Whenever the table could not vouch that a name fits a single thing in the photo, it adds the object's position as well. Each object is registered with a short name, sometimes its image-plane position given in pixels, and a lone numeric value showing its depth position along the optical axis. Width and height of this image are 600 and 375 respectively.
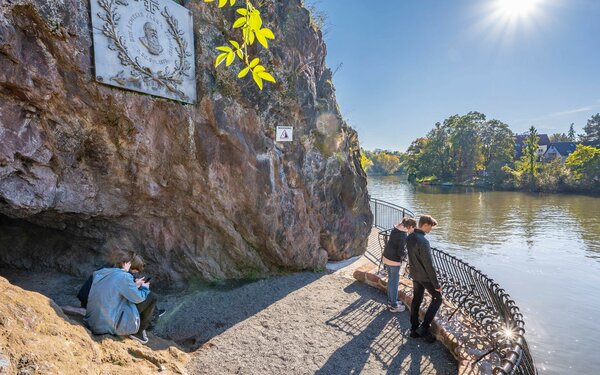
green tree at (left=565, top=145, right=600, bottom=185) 35.03
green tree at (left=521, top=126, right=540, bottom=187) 40.87
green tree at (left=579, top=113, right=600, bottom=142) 52.25
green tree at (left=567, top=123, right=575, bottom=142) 95.94
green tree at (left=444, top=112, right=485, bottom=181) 52.72
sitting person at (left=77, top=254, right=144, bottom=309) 3.80
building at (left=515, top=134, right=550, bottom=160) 67.94
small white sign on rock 6.79
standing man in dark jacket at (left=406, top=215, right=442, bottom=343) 4.16
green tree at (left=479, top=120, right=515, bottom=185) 50.62
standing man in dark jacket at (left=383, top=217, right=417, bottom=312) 5.09
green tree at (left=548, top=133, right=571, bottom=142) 94.06
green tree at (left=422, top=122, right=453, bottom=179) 57.55
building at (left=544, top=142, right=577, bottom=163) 62.50
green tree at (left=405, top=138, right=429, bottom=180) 61.03
